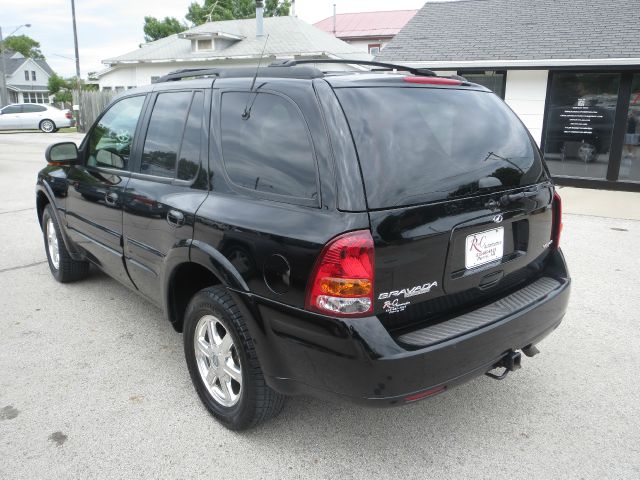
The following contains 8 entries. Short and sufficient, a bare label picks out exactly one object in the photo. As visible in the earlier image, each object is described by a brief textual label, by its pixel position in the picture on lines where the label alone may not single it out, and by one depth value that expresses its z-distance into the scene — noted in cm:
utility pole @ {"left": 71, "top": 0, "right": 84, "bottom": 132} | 3072
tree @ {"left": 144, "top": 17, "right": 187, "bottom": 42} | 4906
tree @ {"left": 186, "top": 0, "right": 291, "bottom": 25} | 4428
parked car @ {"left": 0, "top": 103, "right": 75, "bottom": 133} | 2830
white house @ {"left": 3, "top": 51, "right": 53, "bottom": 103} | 6419
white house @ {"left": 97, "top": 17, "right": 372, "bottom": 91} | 2808
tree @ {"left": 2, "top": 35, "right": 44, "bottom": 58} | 8906
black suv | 223
